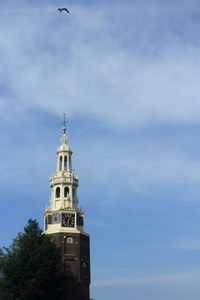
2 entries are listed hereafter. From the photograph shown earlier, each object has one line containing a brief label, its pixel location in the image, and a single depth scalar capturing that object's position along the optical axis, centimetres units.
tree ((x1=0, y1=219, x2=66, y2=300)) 6706
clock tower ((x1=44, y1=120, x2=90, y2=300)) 8144
